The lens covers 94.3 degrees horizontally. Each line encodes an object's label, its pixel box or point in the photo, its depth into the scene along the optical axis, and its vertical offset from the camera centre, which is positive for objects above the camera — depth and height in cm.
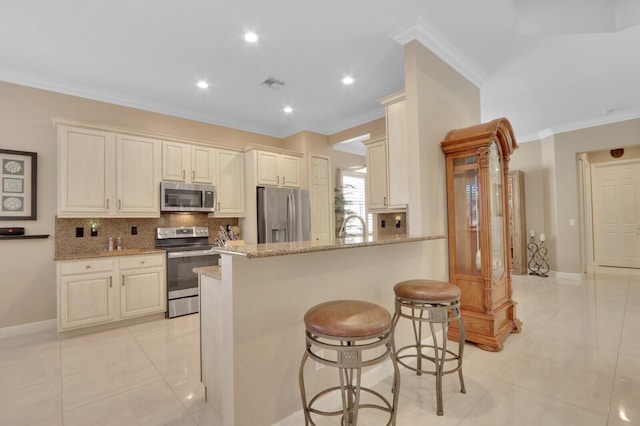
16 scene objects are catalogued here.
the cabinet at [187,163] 412 +87
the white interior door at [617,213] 608 +3
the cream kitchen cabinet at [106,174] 342 +62
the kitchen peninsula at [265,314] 155 -54
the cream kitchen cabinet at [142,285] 356 -76
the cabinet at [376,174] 375 +58
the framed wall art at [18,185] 329 +47
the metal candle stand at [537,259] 591 -87
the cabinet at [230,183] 464 +63
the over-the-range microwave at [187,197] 406 +37
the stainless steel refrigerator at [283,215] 470 +9
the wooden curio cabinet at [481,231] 271 -14
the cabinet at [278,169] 480 +87
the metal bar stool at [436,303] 187 -56
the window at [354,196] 613 +51
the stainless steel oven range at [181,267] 386 -58
